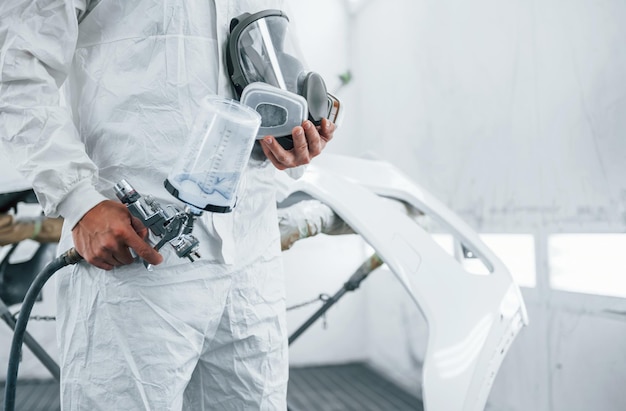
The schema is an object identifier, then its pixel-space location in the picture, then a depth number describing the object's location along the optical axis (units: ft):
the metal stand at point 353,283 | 5.15
